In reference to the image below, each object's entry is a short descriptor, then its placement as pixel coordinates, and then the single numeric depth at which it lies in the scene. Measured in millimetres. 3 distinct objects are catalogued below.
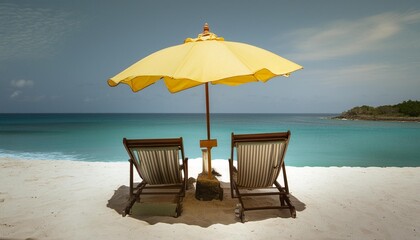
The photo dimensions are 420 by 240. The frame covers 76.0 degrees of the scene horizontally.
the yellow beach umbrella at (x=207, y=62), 2695
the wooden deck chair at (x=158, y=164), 3342
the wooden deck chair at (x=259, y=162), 3256
